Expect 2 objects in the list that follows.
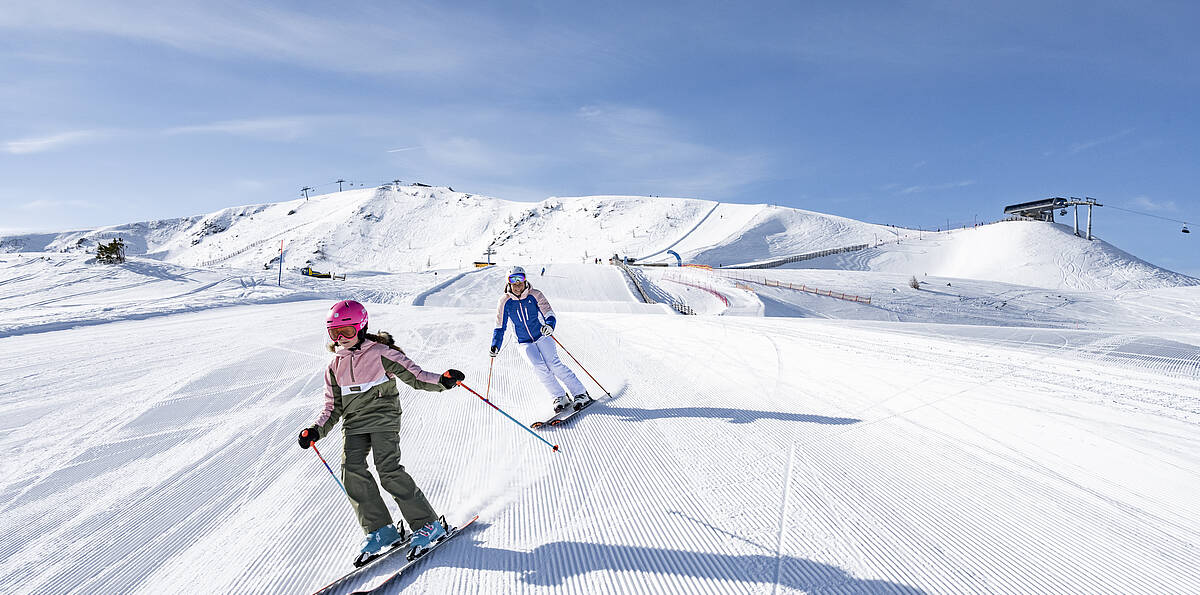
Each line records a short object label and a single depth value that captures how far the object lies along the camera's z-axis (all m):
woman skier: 6.58
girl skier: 3.48
